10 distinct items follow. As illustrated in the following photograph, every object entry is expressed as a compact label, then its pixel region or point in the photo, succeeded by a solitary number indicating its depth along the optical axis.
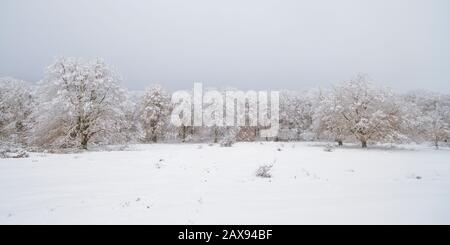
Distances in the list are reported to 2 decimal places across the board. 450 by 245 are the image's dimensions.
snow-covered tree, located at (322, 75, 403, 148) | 34.06
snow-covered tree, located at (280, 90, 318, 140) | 73.78
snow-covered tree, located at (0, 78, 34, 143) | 36.69
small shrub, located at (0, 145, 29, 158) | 20.83
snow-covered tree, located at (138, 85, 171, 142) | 59.25
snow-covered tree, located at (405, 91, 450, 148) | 36.01
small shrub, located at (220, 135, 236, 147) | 36.84
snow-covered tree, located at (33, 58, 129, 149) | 30.69
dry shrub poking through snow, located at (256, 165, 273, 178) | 13.02
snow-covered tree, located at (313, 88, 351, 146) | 36.71
